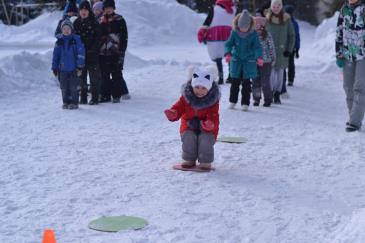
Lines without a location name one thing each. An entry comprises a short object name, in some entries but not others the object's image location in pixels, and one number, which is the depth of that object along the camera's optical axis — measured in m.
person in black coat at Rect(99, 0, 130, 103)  11.14
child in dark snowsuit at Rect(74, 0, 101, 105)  10.81
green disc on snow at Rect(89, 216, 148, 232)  4.86
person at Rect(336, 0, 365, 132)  8.41
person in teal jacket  10.24
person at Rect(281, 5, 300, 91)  13.42
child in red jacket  6.70
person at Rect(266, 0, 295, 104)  11.14
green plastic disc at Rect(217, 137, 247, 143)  8.07
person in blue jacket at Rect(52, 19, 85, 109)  10.39
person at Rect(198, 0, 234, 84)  13.69
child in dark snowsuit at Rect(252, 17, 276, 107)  10.76
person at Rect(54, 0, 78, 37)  11.53
